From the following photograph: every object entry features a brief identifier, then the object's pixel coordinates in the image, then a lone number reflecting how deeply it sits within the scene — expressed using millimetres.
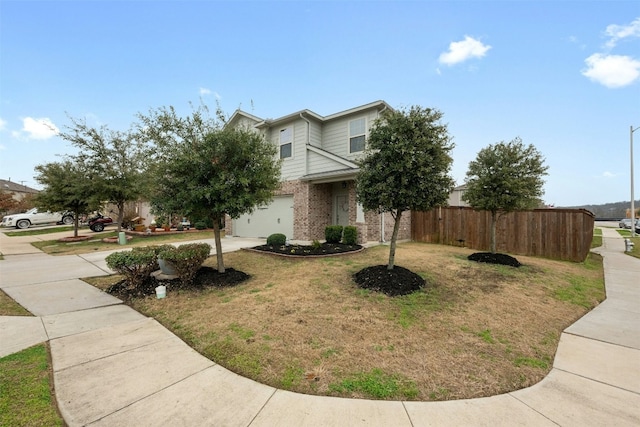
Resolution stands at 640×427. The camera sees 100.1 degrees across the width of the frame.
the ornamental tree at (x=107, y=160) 13992
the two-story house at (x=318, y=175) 11578
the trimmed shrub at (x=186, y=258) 5805
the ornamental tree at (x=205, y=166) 5711
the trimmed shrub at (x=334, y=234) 11000
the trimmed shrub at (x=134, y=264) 5605
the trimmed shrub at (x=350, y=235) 10500
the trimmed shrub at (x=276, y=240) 10617
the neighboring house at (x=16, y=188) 41188
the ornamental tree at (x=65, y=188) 14047
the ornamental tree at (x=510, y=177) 7980
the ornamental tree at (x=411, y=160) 5531
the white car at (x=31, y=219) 23672
